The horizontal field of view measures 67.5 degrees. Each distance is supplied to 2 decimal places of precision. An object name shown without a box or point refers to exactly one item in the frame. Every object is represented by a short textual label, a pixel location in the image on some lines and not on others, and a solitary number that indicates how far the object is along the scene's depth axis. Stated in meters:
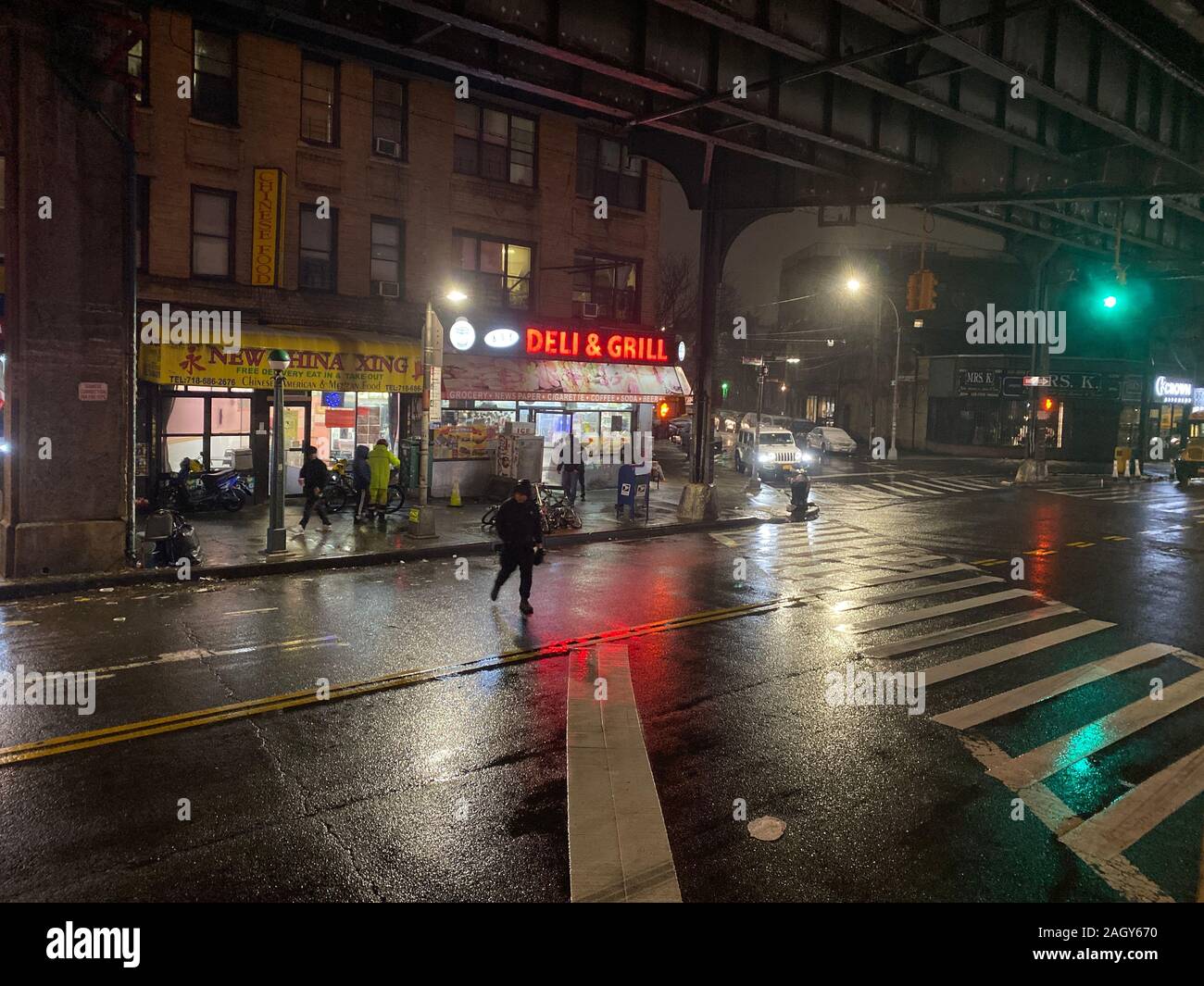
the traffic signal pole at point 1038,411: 36.22
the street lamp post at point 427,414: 17.17
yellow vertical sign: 19.70
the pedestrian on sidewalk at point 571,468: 23.32
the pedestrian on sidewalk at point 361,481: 19.19
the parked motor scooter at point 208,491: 19.28
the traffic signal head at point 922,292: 20.84
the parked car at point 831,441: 48.50
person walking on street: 11.70
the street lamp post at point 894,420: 48.63
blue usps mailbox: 21.48
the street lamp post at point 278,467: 15.13
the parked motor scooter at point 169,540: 13.66
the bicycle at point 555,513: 19.08
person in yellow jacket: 19.25
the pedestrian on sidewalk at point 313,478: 18.11
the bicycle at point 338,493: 20.45
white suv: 34.19
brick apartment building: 19.47
